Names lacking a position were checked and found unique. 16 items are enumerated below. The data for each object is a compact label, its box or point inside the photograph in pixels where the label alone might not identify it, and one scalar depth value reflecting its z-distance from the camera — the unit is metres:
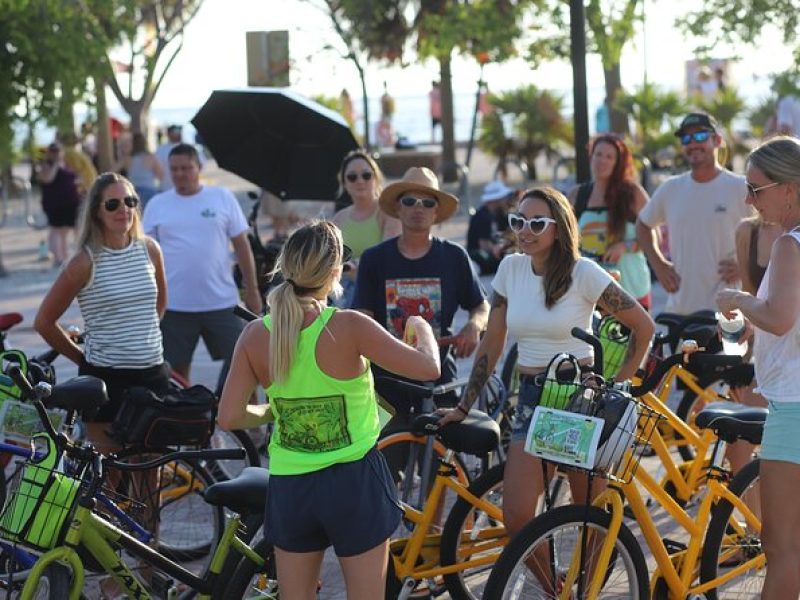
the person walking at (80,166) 42.41
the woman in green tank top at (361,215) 16.58
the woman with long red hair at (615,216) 17.59
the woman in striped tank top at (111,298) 13.48
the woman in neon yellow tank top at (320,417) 9.16
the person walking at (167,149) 37.43
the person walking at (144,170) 37.75
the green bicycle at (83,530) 10.01
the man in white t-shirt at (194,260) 17.28
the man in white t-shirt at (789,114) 31.64
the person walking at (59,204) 38.50
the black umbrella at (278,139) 21.34
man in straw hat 13.80
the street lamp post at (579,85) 21.08
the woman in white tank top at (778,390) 9.69
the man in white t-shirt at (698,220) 16.50
